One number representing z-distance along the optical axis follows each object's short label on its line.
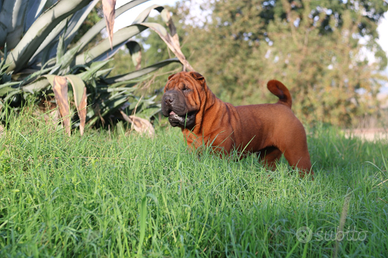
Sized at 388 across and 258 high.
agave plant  3.50
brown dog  2.90
